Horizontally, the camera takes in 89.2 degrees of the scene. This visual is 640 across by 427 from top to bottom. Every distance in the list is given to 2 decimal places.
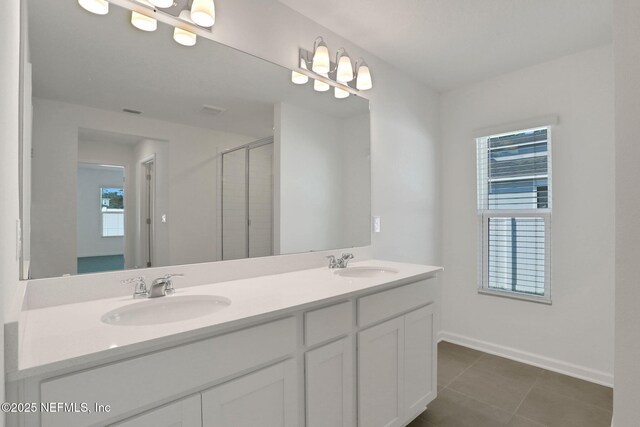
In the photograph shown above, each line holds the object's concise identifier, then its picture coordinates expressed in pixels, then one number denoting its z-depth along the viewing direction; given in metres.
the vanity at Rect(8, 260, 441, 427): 0.80
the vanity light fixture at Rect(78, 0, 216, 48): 1.42
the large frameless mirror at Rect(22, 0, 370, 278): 1.22
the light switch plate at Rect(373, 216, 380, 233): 2.53
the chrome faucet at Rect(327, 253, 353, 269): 2.10
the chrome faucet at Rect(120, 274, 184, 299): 1.31
